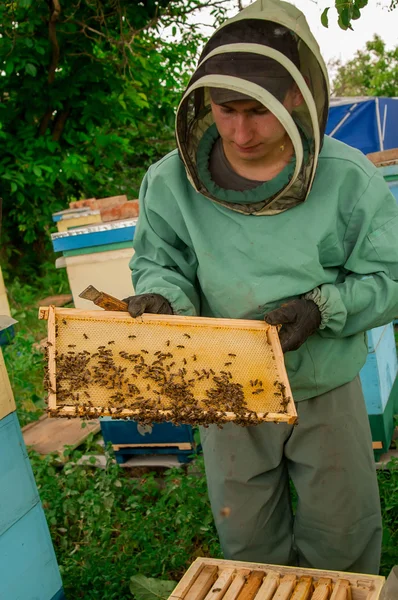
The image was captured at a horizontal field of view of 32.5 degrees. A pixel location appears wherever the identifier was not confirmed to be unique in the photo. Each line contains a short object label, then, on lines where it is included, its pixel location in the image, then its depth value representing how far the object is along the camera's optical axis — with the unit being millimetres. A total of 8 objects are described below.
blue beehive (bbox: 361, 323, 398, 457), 3551
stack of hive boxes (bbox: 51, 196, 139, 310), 3873
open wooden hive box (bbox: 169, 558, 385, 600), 1986
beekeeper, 2047
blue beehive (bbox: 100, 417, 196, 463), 4133
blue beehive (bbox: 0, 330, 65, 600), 2402
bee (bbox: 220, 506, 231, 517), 2355
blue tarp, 13172
